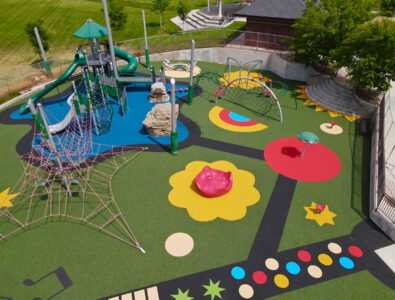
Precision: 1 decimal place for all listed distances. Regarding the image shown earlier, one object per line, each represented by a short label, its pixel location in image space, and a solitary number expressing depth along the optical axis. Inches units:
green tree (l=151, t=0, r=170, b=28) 1638.8
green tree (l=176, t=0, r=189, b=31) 1570.3
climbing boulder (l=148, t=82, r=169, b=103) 820.6
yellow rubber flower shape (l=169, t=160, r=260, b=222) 472.4
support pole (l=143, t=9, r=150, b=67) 1119.6
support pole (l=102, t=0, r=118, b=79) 735.7
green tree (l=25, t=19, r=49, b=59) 1051.9
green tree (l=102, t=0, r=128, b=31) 1288.1
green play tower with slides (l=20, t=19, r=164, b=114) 759.1
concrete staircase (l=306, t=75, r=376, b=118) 782.6
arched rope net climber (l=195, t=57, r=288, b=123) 827.4
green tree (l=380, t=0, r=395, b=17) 1399.1
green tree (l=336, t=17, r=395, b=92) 669.3
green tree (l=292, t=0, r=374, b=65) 797.9
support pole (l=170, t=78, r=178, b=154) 519.7
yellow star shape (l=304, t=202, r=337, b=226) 462.8
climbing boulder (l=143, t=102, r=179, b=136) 661.9
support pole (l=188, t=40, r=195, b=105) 778.7
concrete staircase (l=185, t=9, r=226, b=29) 1627.3
